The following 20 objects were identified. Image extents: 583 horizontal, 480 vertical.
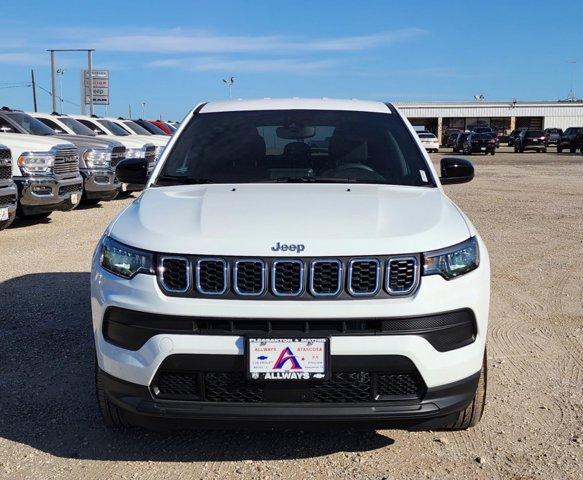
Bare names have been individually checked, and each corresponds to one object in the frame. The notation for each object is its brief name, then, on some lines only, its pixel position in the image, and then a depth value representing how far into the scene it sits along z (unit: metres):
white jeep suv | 3.14
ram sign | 66.00
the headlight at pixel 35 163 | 11.79
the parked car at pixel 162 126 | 26.52
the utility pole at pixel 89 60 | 49.99
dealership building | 82.56
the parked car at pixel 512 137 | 59.91
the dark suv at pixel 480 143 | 48.66
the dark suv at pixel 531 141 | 52.75
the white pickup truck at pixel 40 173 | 11.73
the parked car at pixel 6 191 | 10.54
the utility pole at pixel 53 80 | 46.94
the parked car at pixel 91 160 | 14.31
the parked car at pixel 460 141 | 51.16
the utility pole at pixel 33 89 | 63.72
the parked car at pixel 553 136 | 62.96
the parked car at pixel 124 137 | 17.22
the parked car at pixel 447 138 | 60.82
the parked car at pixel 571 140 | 49.41
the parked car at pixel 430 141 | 49.78
